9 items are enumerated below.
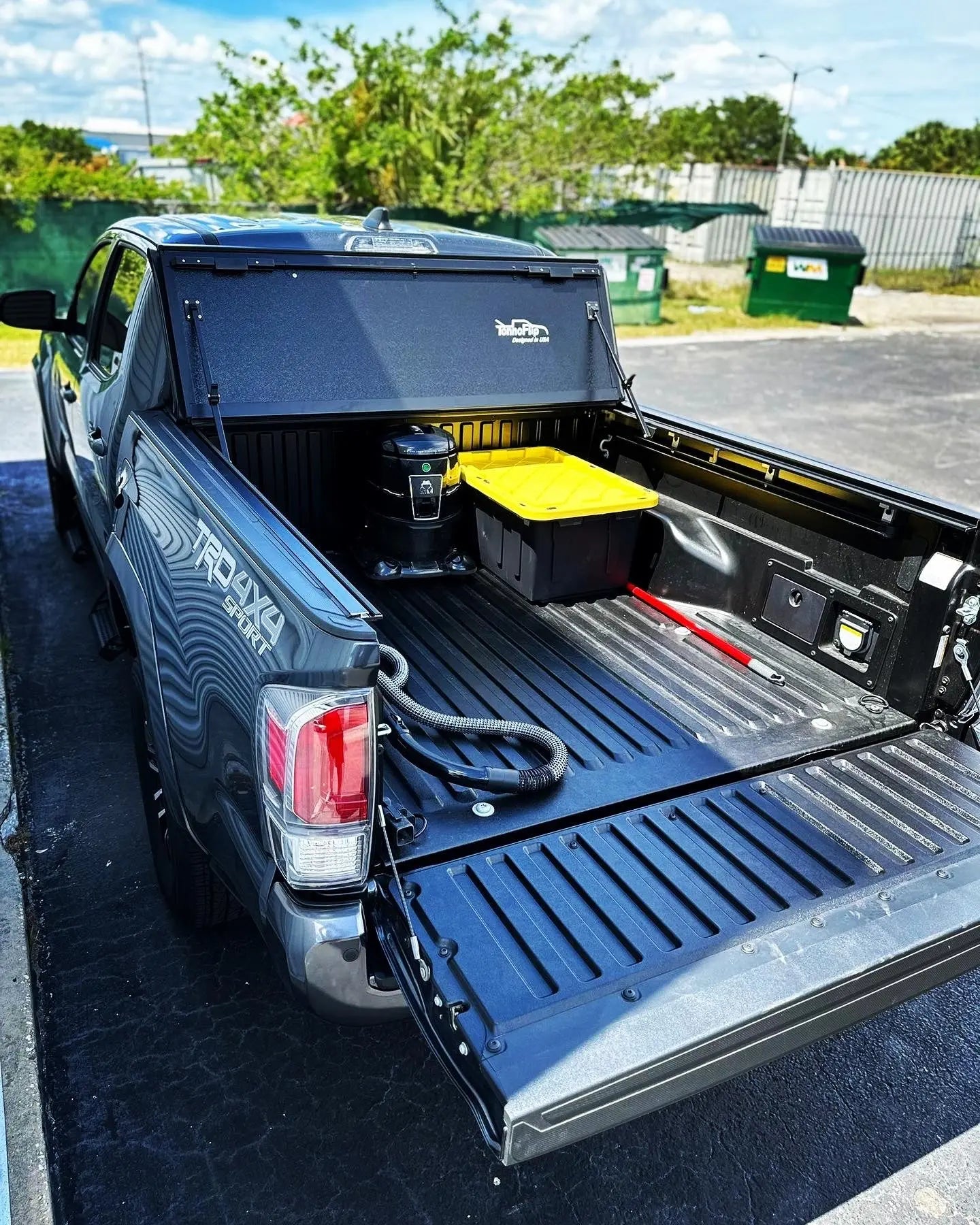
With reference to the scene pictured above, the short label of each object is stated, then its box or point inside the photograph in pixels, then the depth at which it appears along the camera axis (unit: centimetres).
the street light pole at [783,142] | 2705
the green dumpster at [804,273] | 1733
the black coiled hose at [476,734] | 244
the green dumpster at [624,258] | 1573
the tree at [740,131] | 6044
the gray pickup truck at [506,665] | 192
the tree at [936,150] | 5114
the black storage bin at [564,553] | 378
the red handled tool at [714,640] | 330
